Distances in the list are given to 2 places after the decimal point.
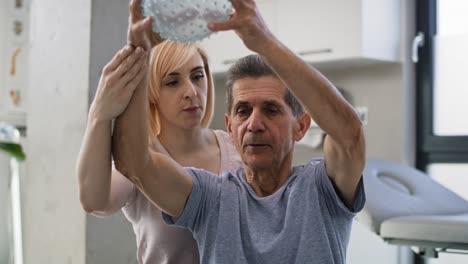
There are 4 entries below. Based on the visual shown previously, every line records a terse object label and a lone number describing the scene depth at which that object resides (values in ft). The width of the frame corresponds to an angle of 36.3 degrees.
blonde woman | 3.86
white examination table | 6.83
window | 10.63
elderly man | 3.76
